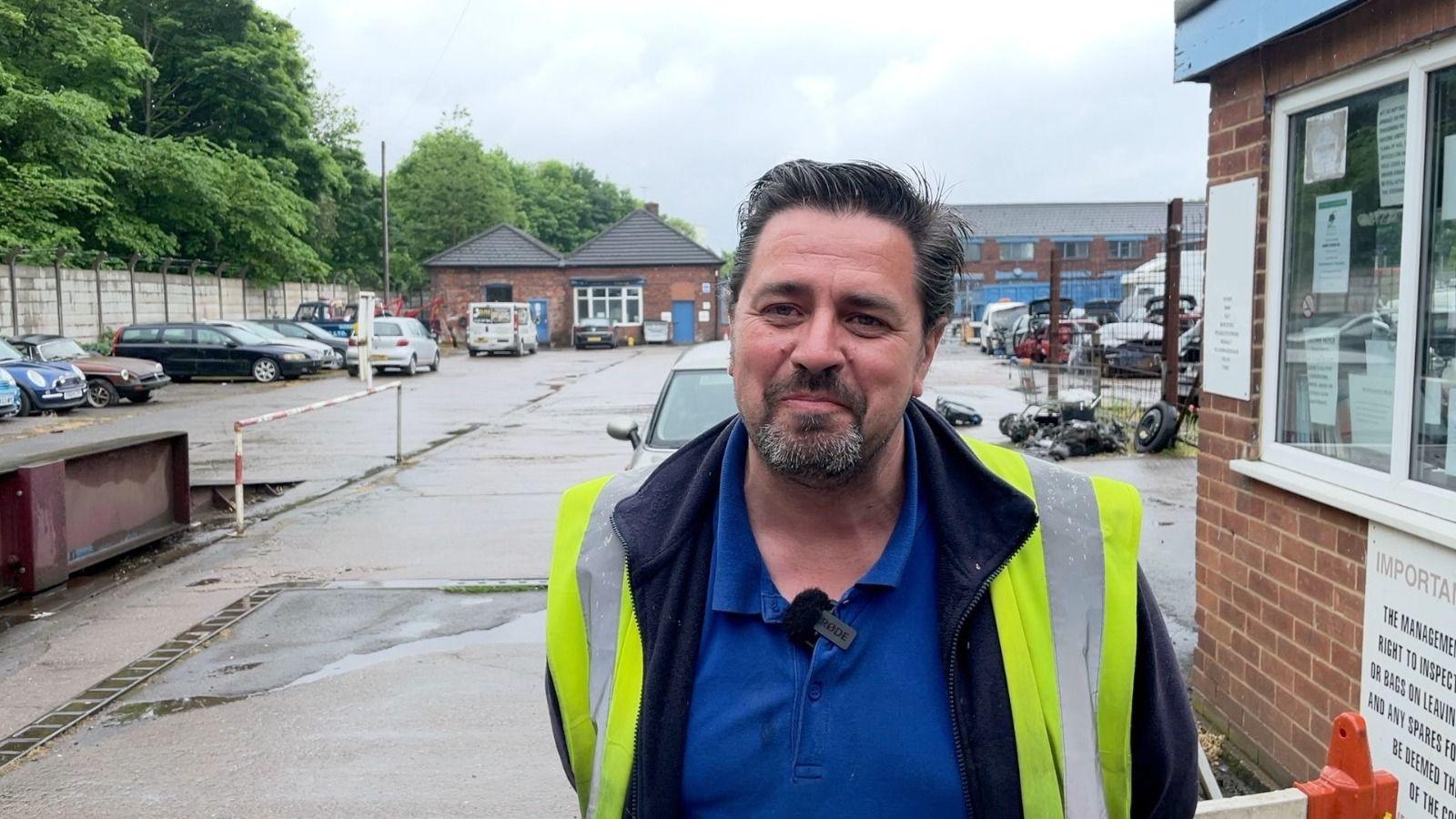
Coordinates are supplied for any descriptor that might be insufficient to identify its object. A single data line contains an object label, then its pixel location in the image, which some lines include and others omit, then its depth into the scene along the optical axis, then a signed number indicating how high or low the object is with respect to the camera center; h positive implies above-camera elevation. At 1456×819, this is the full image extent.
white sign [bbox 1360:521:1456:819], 3.25 -1.06
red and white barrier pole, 10.00 -1.33
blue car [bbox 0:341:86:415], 19.83 -1.19
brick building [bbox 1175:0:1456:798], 3.39 -0.25
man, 1.68 -0.45
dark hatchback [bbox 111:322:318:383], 28.36 -0.91
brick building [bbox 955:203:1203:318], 84.81 +6.08
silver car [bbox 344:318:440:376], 30.39 -0.88
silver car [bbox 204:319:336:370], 29.45 -0.78
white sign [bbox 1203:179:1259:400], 4.38 +0.09
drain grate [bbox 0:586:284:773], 5.14 -1.92
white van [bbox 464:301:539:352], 41.53 -0.57
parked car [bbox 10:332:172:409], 22.23 -1.13
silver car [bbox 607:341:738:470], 7.67 -0.67
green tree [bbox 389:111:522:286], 66.50 +6.52
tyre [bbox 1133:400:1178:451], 12.97 -1.33
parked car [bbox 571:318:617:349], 47.88 -0.86
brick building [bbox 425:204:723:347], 53.47 +1.48
